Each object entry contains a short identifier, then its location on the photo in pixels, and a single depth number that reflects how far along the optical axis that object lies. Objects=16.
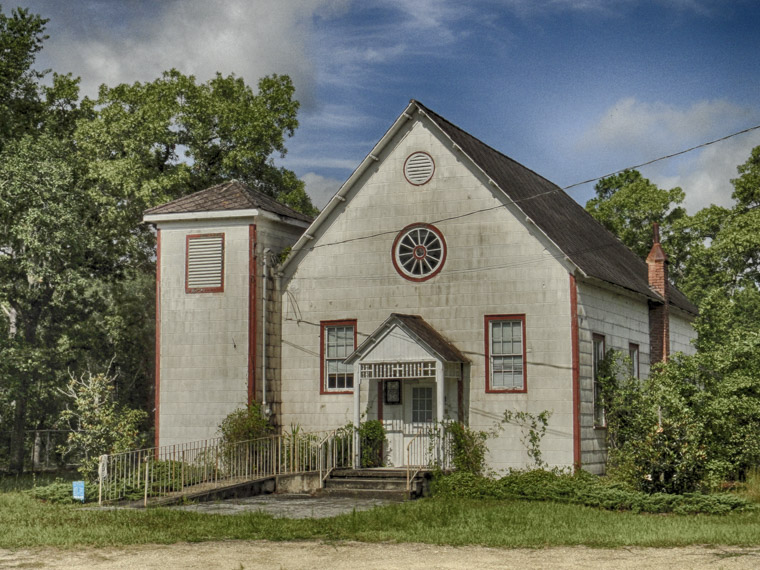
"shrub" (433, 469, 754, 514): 19.41
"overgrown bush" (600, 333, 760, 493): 21.14
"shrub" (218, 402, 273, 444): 25.70
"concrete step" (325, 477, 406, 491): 23.42
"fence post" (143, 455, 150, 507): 21.08
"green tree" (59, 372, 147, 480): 25.91
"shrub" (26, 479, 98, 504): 22.08
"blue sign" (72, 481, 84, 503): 21.79
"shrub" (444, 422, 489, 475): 24.33
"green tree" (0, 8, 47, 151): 34.56
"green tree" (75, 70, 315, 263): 37.84
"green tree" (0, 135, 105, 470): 32.06
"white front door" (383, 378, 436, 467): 25.59
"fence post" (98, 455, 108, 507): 21.52
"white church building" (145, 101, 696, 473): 24.50
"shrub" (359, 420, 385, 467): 25.27
